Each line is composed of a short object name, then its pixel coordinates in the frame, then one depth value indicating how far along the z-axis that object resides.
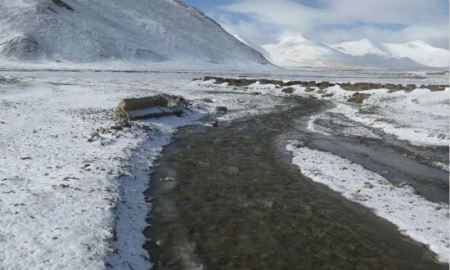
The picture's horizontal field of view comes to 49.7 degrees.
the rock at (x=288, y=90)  54.79
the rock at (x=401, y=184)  15.39
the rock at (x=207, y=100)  40.50
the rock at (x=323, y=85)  56.56
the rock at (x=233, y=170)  17.00
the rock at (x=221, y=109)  35.19
